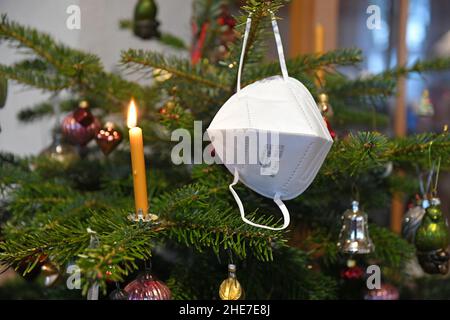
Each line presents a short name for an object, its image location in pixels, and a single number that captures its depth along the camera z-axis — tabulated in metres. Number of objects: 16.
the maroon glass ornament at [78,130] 0.74
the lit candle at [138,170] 0.52
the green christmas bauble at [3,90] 0.70
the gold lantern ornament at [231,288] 0.56
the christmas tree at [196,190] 0.52
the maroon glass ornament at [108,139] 0.71
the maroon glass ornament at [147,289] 0.54
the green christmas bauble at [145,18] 0.88
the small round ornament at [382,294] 0.71
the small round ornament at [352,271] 0.70
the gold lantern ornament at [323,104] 0.65
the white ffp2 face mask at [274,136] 0.49
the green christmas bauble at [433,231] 0.64
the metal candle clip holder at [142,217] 0.51
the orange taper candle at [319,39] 0.96
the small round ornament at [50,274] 0.65
